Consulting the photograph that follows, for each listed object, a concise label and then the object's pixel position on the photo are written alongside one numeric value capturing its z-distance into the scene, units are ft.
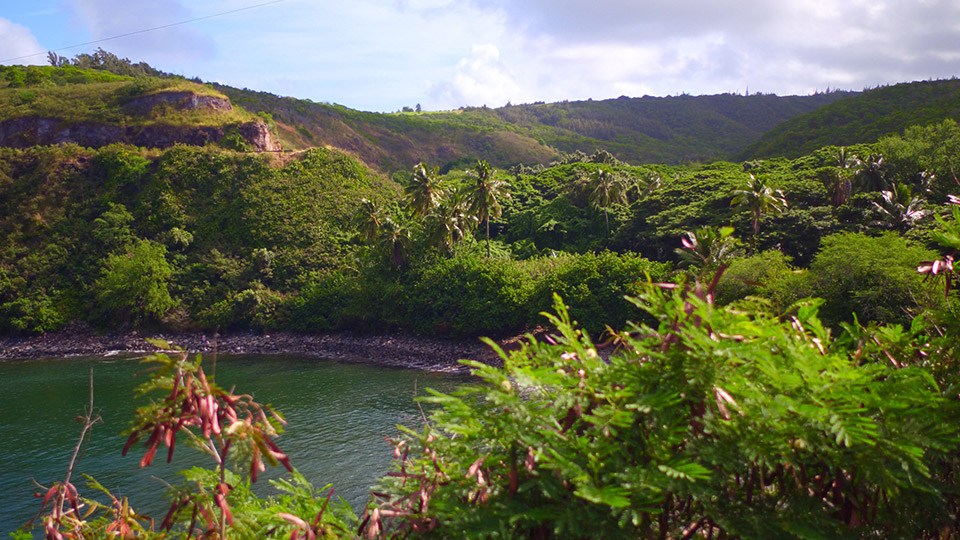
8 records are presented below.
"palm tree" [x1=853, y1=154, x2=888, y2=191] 124.67
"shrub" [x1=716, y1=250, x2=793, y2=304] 90.75
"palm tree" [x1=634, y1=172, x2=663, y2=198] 181.77
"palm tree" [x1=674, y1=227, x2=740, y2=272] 91.34
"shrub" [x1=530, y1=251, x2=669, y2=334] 121.90
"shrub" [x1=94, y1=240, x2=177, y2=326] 159.74
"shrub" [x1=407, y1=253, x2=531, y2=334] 132.77
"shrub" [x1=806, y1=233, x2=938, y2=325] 76.59
